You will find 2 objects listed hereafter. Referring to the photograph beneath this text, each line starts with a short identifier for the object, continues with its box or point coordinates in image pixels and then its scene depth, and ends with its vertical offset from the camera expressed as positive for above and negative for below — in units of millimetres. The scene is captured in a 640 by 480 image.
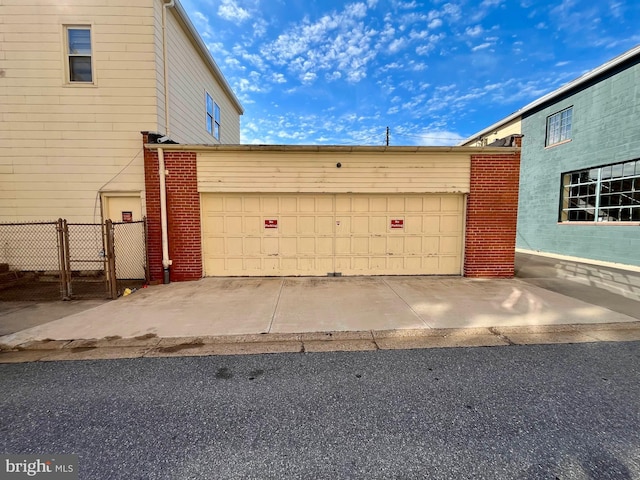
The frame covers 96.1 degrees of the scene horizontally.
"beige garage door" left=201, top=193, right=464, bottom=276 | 7738 -548
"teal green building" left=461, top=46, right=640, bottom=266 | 9125 +1774
